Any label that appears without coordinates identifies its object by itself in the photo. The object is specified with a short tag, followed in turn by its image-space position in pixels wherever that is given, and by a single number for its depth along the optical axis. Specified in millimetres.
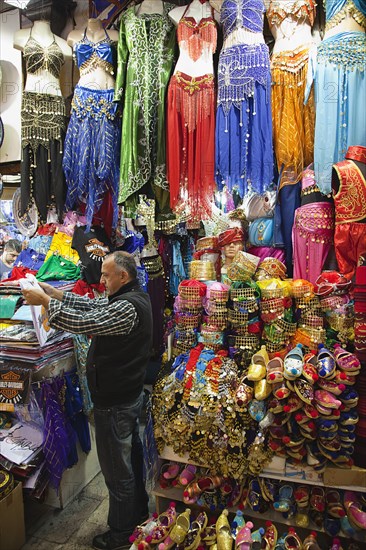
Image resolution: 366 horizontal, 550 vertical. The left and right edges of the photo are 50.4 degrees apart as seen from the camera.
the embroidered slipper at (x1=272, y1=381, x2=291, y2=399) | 1545
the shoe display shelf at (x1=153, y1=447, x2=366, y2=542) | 1586
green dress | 2172
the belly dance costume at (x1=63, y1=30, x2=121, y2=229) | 2299
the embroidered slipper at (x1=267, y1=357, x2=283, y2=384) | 1581
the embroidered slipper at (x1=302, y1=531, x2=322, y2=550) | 1567
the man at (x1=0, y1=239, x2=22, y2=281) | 2861
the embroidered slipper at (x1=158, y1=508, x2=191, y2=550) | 1647
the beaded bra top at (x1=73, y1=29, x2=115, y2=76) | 2330
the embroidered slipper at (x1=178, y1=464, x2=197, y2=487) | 1809
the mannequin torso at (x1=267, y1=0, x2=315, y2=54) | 2010
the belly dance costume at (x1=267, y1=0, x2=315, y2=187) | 2004
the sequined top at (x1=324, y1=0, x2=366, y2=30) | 1879
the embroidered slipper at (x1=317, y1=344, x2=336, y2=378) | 1530
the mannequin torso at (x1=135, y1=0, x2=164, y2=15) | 2230
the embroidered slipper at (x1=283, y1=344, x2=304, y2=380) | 1536
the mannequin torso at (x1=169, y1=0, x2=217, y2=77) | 2098
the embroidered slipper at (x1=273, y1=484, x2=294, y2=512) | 1657
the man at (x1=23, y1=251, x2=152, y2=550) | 1826
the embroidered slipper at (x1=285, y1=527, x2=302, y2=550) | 1572
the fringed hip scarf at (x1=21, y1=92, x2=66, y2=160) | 2432
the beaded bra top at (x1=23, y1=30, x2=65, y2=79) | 2428
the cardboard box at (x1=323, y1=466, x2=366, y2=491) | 1559
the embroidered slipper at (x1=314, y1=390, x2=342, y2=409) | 1484
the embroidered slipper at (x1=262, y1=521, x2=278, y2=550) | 1587
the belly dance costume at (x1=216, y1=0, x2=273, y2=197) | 1983
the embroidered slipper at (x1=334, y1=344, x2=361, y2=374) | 1523
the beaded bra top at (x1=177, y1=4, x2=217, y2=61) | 2086
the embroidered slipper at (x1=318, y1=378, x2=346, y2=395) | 1516
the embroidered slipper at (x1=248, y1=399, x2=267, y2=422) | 1608
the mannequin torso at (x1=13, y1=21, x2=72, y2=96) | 2451
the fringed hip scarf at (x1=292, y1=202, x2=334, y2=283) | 1912
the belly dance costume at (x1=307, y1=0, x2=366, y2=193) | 1886
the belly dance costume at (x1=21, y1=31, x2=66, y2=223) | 2436
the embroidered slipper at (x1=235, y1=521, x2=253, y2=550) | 1560
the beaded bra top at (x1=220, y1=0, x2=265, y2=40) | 1999
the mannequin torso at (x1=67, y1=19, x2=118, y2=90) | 2334
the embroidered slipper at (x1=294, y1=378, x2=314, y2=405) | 1519
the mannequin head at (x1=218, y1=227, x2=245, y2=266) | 2115
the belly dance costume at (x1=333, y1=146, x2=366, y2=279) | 1771
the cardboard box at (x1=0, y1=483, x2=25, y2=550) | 1781
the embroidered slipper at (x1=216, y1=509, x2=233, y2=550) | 1592
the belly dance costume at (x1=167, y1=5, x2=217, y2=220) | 2086
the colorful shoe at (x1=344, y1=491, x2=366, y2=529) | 1533
